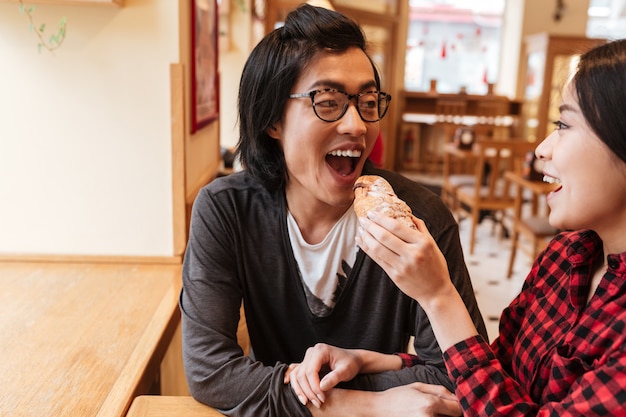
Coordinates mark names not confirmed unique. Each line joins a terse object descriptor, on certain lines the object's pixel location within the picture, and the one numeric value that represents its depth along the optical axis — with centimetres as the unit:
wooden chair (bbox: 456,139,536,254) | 458
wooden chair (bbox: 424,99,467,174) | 868
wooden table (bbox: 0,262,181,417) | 116
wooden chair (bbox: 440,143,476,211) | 552
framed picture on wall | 220
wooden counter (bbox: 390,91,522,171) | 869
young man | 119
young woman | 83
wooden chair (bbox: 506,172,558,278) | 388
